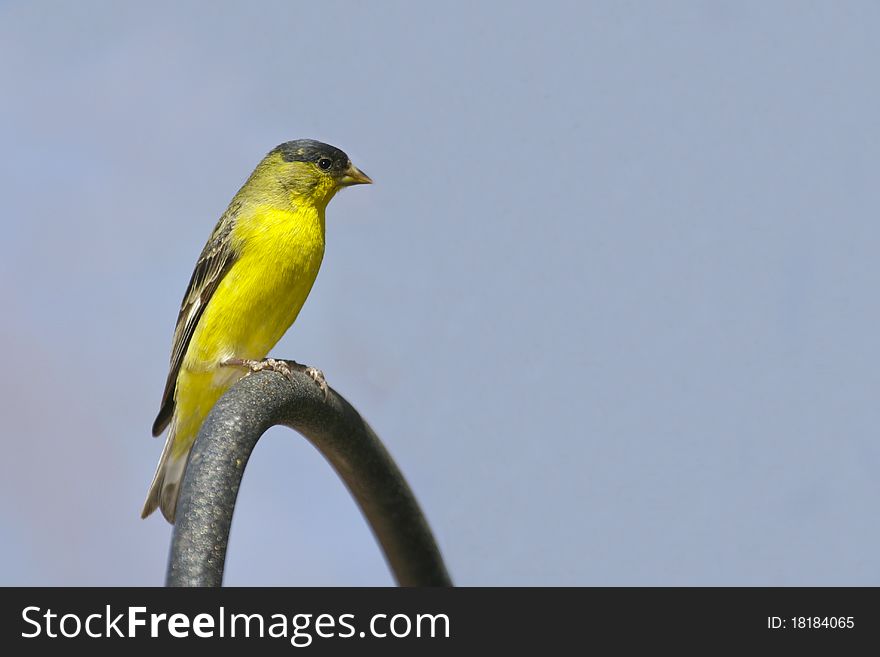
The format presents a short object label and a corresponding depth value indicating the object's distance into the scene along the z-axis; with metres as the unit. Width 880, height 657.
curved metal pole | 4.86
